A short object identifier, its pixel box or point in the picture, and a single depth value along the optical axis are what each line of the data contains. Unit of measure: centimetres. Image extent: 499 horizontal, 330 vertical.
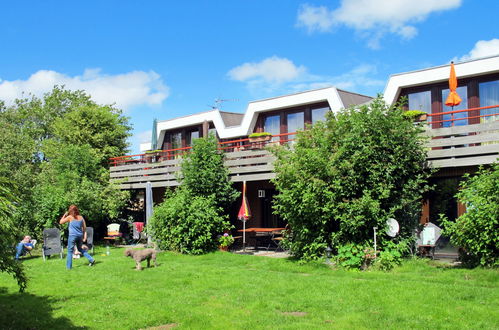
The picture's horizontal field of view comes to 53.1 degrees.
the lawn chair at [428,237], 1254
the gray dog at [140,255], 1199
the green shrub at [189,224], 1554
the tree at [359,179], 1200
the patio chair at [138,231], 2010
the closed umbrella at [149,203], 1824
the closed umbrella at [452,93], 1418
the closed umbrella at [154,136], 2586
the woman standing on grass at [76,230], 1263
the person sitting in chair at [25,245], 1443
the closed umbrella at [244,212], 1583
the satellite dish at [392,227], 1184
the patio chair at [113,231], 1961
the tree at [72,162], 1858
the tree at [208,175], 1664
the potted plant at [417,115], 1317
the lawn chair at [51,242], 1448
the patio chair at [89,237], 1527
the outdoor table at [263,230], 1639
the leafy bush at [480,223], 1002
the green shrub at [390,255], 1148
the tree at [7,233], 535
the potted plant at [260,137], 1747
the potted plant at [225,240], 1581
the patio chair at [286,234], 1380
